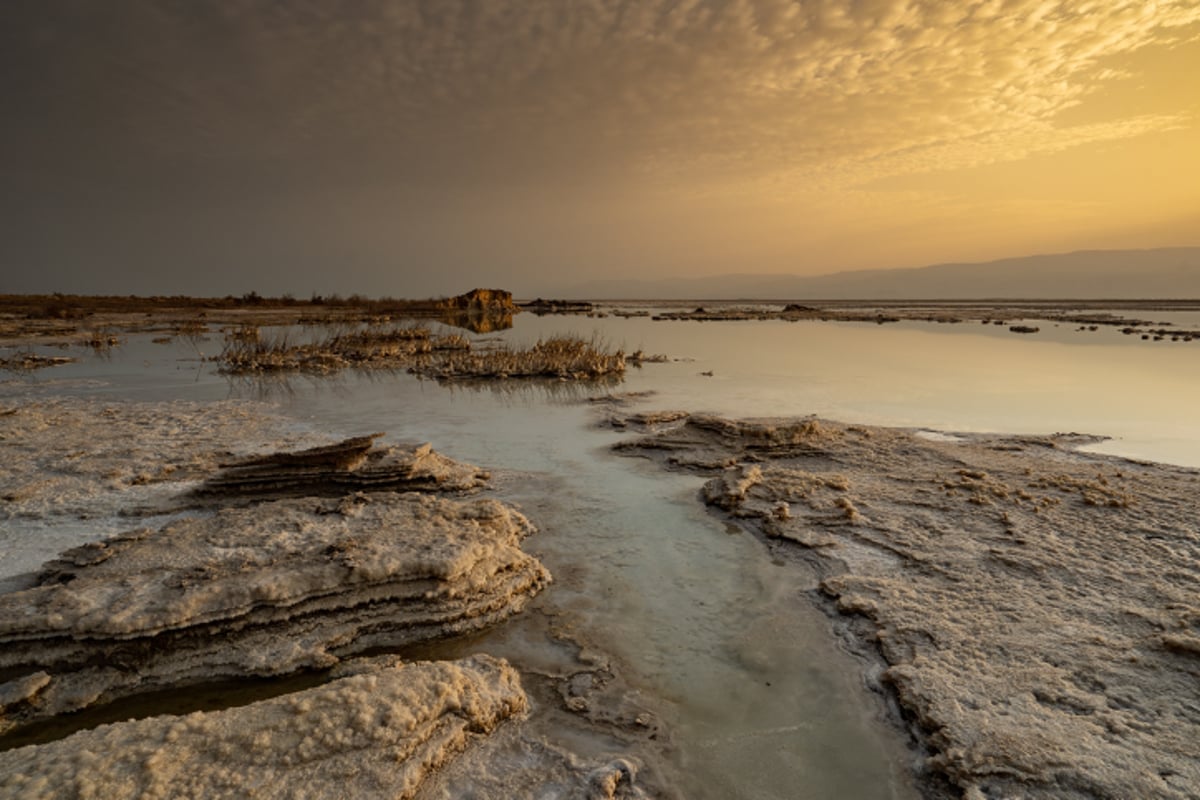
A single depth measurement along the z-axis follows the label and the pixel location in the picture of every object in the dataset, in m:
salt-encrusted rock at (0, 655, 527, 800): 2.95
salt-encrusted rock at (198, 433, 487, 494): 7.59
